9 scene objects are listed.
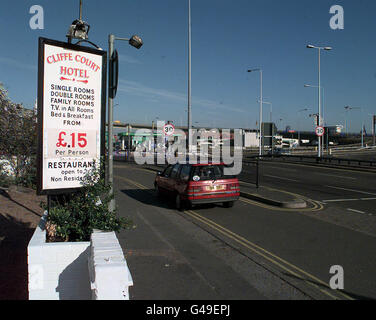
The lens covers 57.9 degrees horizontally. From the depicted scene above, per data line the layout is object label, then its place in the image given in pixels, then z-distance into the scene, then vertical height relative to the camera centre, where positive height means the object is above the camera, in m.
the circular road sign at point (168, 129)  24.11 +1.72
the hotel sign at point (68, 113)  5.11 +0.64
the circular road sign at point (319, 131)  30.23 +1.94
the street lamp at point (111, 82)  6.39 +1.33
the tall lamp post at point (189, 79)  22.92 +5.10
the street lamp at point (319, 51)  30.35 +9.34
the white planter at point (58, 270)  3.91 -1.37
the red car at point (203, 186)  10.77 -1.07
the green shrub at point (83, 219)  4.66 -0.92
